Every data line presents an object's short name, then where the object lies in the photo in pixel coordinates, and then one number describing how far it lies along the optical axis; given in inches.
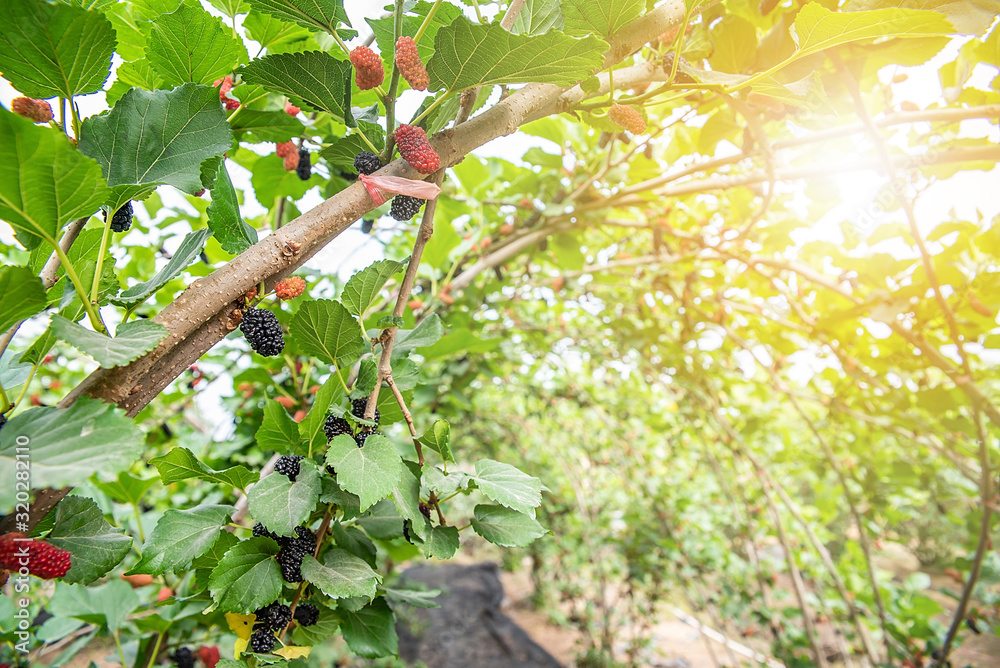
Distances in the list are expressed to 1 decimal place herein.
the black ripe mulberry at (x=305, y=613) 18.0
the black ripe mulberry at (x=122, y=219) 16.0
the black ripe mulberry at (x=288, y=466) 17.5
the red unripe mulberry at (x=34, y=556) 10.5
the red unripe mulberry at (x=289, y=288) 15.2
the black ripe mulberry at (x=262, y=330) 16.1
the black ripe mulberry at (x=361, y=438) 17.0
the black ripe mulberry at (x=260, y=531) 17.0
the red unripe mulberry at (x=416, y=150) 15.4
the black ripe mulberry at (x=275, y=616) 16.7
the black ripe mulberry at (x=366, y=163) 17.6
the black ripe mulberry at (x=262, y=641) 15.7
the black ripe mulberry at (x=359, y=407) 18.4
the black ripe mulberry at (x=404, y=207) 19.4
